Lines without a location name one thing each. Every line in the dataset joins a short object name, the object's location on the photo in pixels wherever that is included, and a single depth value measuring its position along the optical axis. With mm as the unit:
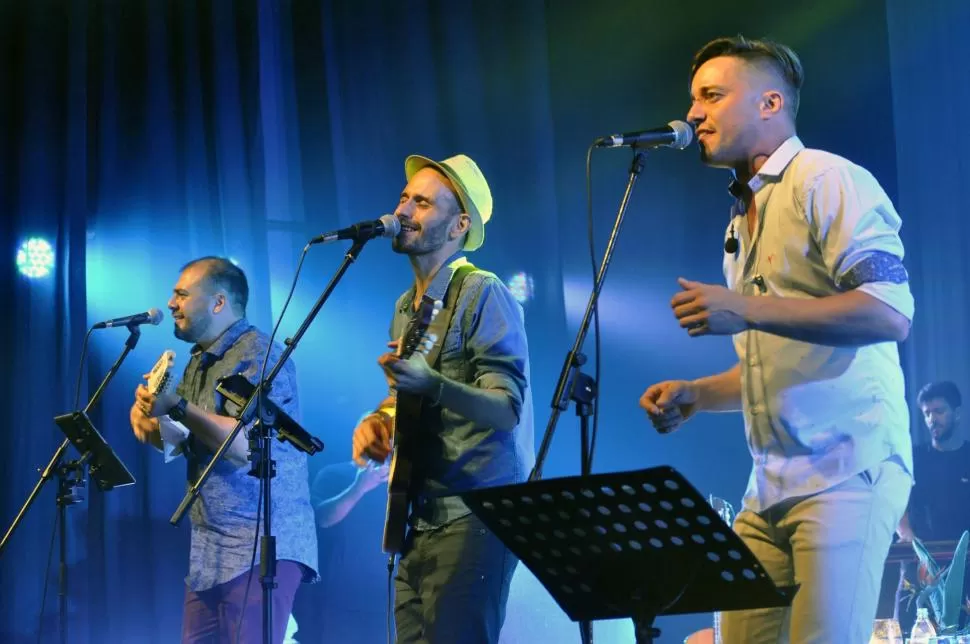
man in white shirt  2242
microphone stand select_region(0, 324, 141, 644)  4719
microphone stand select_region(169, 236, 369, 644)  3473
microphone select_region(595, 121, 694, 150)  2738
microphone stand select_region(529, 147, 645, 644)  2537
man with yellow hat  2953
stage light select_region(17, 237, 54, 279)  6094
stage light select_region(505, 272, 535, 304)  5395
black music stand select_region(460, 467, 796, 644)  1887
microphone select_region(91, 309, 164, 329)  4707
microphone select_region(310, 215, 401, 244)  3369
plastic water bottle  4652
